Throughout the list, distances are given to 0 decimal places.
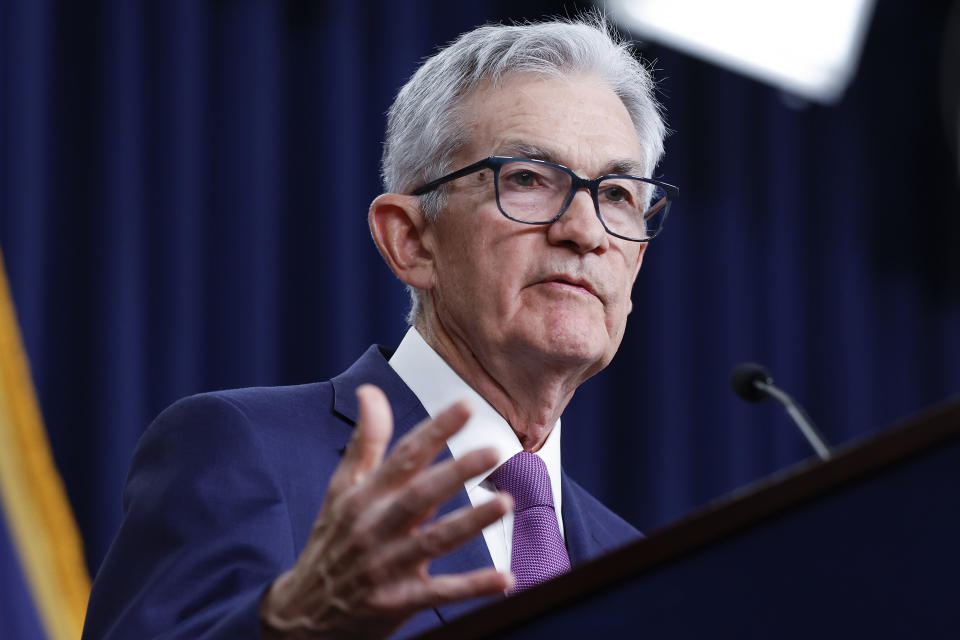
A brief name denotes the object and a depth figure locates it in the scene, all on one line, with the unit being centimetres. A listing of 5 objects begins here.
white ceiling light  753
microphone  404
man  239
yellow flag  468
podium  128
